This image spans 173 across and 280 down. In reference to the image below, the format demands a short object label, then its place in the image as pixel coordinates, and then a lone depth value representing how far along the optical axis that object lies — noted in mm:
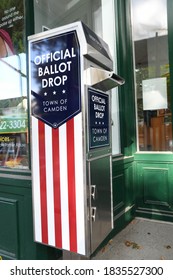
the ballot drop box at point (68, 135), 1772
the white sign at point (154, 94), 3637
